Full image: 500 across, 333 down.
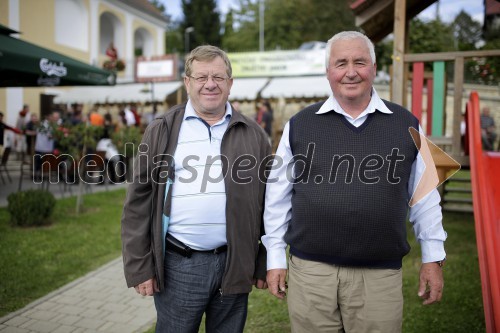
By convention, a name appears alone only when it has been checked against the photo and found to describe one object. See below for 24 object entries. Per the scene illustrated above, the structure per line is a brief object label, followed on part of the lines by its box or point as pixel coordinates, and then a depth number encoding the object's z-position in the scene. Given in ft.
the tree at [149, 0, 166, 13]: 209.97
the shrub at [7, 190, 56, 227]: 23.04
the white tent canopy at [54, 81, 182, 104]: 66.85
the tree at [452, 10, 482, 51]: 117.29
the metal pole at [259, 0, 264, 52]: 140.36
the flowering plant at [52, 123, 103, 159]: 26.63
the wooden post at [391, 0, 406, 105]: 18.42
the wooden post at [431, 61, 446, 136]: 18.86
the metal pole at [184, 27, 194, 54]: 148.68
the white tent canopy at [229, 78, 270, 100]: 60.49
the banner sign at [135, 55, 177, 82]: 66.18
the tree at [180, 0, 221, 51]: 153.69
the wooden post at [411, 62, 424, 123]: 18.98
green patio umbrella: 21.33
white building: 57.16
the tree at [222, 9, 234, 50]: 158.42
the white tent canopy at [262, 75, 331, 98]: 55.67
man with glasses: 7.79
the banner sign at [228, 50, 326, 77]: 63.93
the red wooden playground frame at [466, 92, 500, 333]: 9.51
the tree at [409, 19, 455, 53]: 78.12
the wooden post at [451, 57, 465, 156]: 18.11
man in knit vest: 7.07
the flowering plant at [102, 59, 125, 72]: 34.37
